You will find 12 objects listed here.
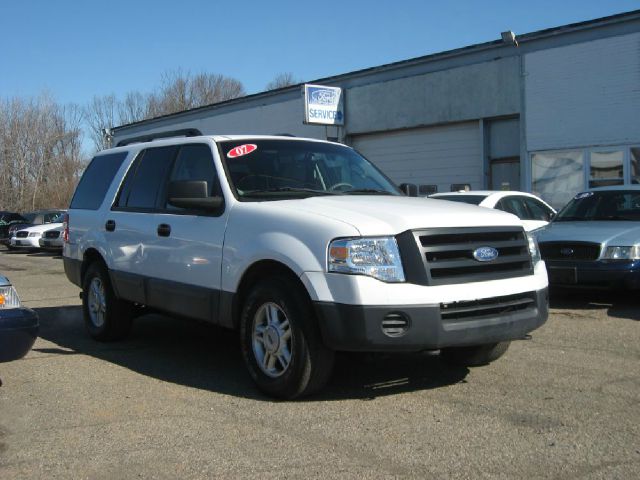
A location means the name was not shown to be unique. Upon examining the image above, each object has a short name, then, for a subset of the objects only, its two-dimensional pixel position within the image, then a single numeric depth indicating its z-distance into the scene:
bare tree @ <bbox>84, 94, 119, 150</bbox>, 57.75
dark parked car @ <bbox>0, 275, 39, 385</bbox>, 4.68
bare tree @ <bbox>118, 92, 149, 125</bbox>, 57.88
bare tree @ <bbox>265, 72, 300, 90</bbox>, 64.14
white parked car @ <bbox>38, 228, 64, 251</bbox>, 22.92
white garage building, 16.20
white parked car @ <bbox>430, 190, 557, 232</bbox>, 10.76
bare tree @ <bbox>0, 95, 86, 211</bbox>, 50.94
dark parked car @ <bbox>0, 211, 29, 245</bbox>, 27.33
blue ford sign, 22.12
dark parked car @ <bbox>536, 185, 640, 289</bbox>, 8.65
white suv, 4.62
